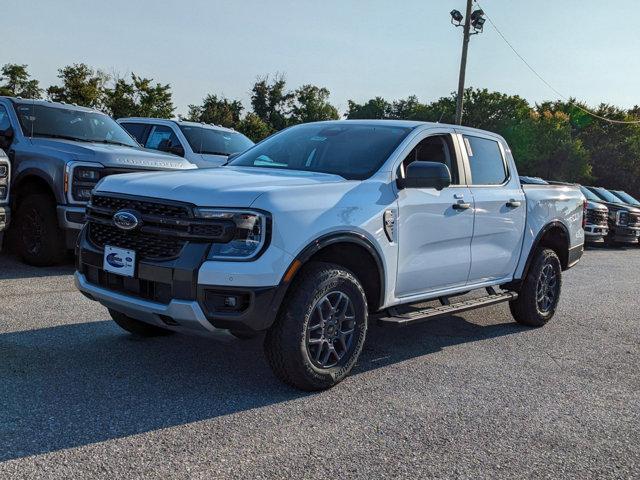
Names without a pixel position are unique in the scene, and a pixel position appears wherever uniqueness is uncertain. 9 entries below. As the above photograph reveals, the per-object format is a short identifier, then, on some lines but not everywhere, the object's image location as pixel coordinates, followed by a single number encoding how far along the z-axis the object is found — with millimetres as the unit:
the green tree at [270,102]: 57344
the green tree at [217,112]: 40344
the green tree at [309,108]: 58781
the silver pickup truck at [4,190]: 7047
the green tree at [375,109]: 72625
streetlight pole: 24609
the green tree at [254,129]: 37928
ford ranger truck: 3879
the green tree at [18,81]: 41469
